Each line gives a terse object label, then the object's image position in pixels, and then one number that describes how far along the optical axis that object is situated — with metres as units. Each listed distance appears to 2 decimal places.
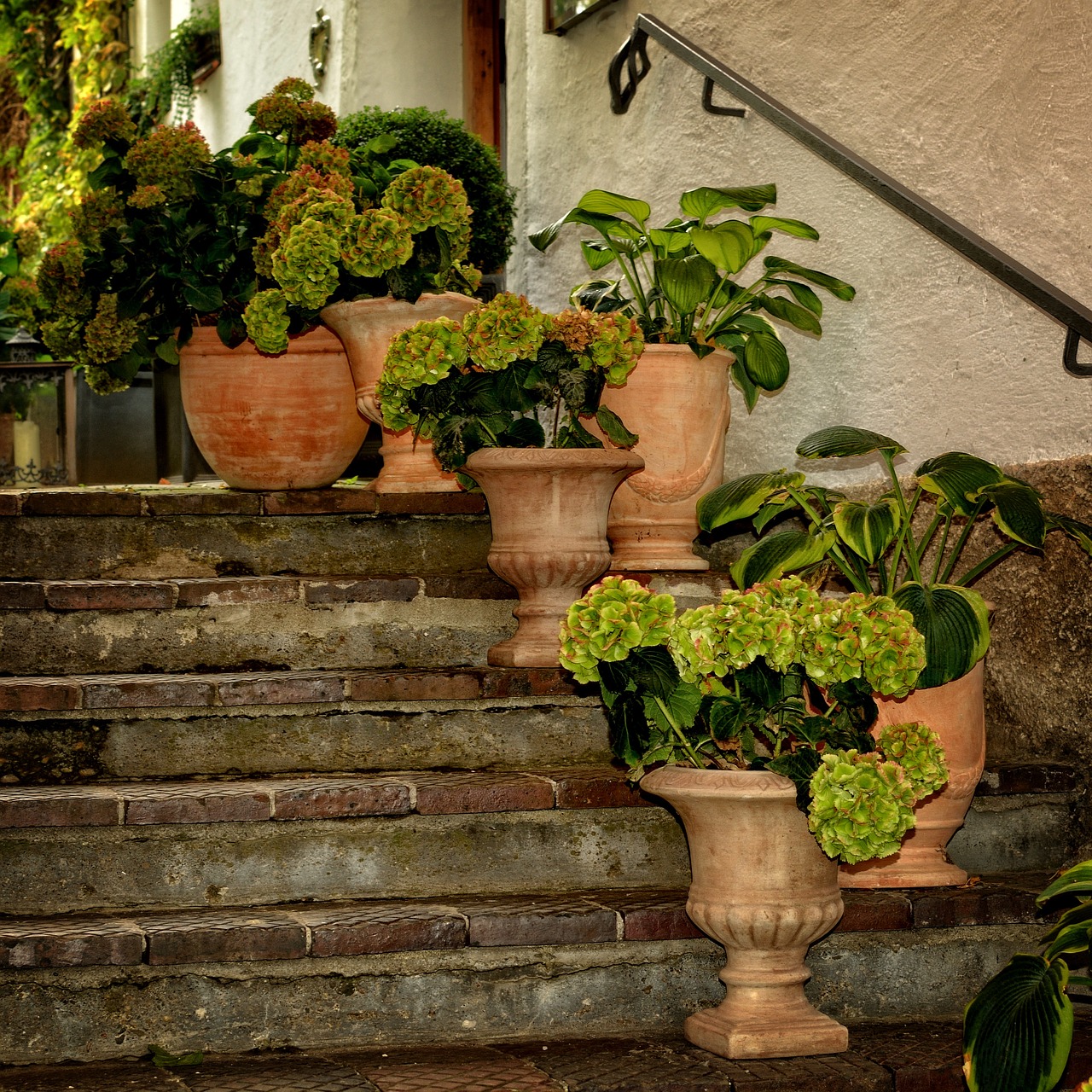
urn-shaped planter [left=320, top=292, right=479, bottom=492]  3.62
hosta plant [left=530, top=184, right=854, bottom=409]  3.29
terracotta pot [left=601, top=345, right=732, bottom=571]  3.42
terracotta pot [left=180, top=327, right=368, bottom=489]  3.79
